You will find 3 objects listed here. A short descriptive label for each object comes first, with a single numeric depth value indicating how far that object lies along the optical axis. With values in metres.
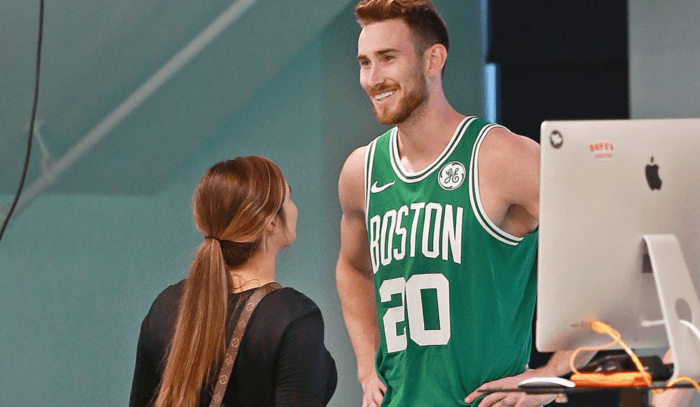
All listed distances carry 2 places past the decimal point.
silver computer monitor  6.80
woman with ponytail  7.00
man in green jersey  7.30
